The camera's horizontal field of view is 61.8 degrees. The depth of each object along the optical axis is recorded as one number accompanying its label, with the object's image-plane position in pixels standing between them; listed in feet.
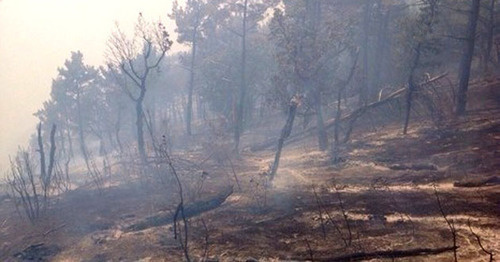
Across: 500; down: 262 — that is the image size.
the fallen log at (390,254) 27.30
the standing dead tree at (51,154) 67.41
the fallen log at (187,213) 43.34
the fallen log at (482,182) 39.68
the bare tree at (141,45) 86.39
